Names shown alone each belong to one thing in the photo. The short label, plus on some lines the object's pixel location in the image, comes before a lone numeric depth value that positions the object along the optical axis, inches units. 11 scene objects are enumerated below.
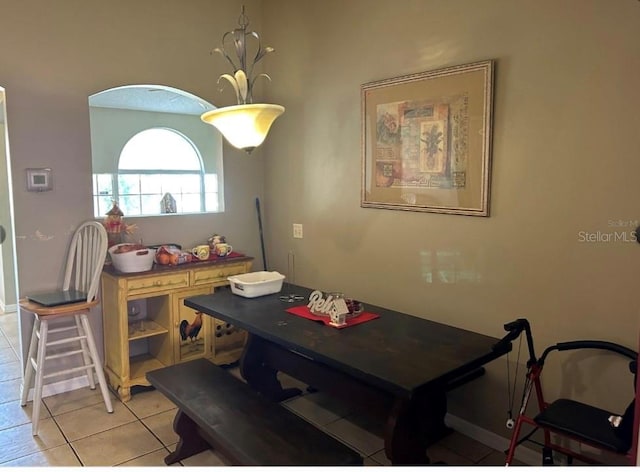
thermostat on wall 122.1
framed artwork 101.8
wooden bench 74.6
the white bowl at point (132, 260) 127.2
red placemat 98.9
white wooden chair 113.6
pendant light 90.0
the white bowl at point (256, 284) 116.6
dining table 76.4
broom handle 164.4
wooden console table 127.1
